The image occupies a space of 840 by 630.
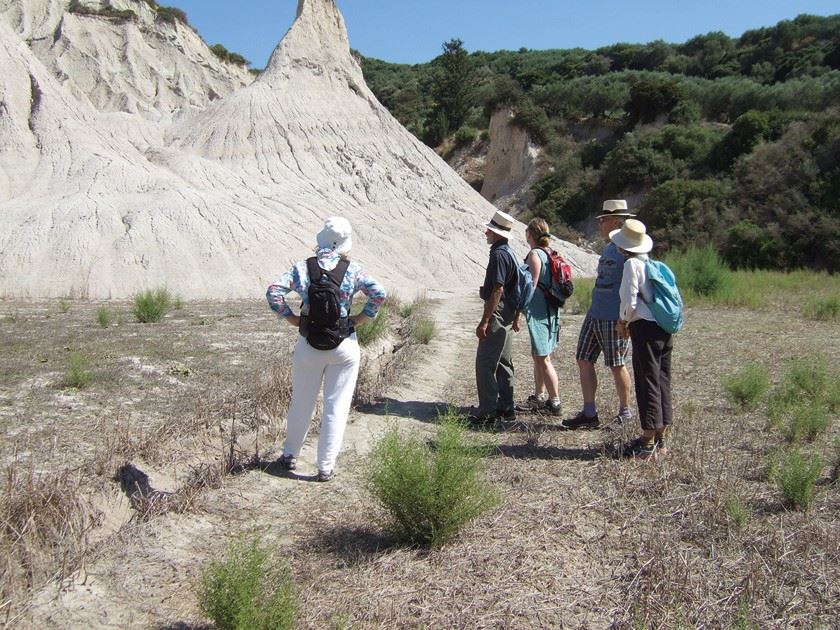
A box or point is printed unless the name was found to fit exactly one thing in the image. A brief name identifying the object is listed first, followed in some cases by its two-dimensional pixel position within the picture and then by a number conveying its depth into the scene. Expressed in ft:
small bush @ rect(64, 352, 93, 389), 21.94
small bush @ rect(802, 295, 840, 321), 42.73
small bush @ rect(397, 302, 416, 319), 46.04
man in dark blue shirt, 19.43
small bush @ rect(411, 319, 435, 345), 34.99
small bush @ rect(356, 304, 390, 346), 30.94
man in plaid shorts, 18.28
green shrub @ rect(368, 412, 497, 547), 12.40
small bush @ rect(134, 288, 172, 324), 36.91
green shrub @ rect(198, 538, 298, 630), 9.04
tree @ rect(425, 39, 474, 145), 161.17
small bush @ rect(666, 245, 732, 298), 54.39
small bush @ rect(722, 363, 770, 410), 20.95
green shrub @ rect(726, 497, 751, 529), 12.65
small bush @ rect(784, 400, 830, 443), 17.44
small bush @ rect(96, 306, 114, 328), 34.60
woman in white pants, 15.39
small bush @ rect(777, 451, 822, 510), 13.20
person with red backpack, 20.65
